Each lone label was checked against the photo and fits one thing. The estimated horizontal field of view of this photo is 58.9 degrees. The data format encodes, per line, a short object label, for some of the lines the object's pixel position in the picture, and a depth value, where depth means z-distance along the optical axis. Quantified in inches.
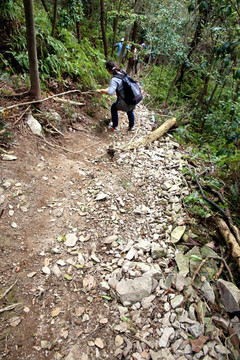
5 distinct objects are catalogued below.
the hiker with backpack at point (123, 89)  198.8
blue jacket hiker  420.4
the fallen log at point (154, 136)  217.9
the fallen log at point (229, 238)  111.2
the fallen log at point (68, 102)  215.8
